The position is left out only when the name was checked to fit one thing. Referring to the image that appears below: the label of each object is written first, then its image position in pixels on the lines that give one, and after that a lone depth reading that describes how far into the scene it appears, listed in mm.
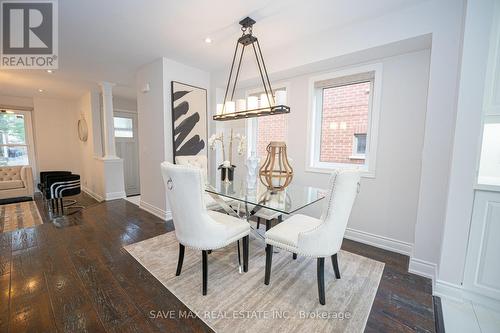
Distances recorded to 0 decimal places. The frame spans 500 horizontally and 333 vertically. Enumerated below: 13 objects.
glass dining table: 1854
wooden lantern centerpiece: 2113
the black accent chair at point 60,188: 3672
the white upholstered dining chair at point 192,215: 1575
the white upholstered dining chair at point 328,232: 1502
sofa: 4488
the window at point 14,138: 5098
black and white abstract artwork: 3326
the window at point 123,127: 5500
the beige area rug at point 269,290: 1465
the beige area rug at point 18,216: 3145
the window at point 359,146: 2717
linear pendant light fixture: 1981
